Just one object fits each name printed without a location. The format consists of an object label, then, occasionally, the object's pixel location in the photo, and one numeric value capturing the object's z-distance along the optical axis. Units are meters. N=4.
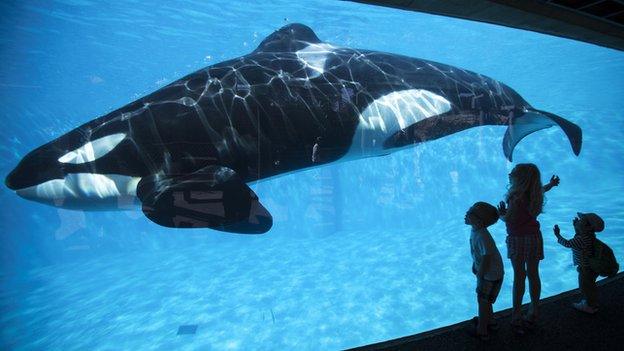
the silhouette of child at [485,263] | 3.36
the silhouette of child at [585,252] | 3.84
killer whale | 4.02
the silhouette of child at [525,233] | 3.62
